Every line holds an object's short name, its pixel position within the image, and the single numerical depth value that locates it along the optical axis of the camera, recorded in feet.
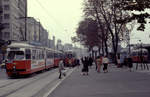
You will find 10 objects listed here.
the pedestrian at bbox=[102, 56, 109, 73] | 103.97
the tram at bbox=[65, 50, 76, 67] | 179.22
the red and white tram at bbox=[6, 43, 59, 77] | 85.76
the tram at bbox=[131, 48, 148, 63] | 219.47
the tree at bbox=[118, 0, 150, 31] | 56.80
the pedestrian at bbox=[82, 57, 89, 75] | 95.25
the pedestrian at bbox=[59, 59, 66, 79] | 83.73
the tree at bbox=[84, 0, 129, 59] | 154.92
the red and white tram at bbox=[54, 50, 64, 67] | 158.67
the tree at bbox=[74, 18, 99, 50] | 194.75
